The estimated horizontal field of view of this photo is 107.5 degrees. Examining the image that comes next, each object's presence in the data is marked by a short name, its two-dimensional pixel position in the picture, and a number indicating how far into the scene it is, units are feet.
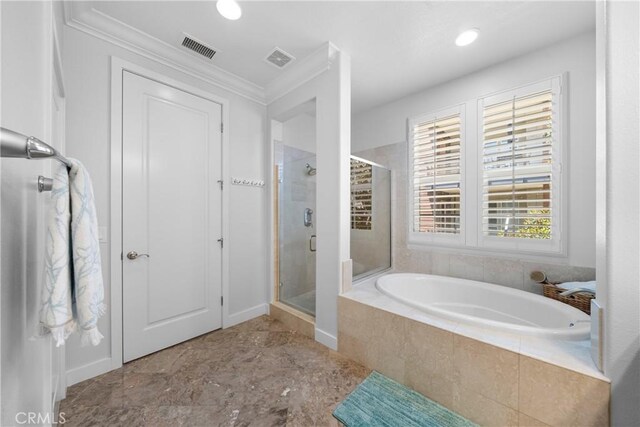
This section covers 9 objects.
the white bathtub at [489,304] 4.38
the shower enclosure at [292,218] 8.22
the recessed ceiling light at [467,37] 5.77
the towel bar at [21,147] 1.20
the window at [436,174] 7.88
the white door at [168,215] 5.91
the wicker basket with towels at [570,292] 5.33
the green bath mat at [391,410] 4.23
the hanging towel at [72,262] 2.11
